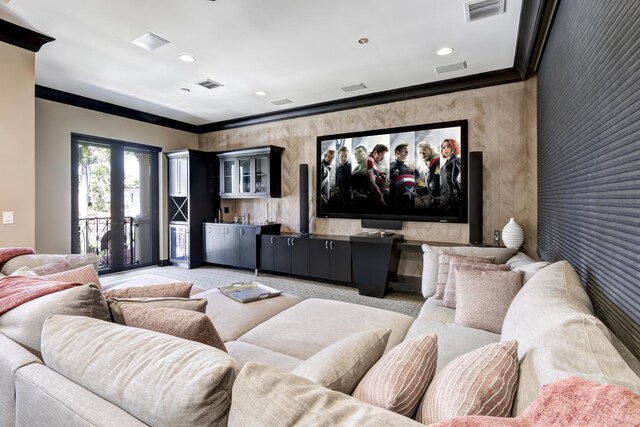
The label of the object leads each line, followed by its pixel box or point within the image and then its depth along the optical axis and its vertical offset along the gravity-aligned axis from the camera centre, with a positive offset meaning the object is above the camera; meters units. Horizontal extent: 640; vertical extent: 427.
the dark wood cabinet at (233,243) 5.62 -0.55
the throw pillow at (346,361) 0.95 -0.47
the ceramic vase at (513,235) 3.71 -0.28
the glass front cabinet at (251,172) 5.75 +0.74
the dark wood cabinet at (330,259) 4.69 -0.70
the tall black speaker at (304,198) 5.35 +0.23
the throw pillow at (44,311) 1.18 -0.36
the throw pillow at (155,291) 1.60 -0.39
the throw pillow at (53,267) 2.12 -0.36
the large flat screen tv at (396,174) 4.31 +0.55
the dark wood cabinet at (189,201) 6.11 +0.24
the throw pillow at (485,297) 2.02 -0.56
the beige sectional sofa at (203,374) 0.68 -0.40
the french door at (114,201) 5.17 +0.21
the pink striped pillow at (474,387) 0.79 -0.46
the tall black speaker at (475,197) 3.96 +0.16
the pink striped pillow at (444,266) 2.63 -0.46
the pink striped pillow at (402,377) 0.85 -0.47
